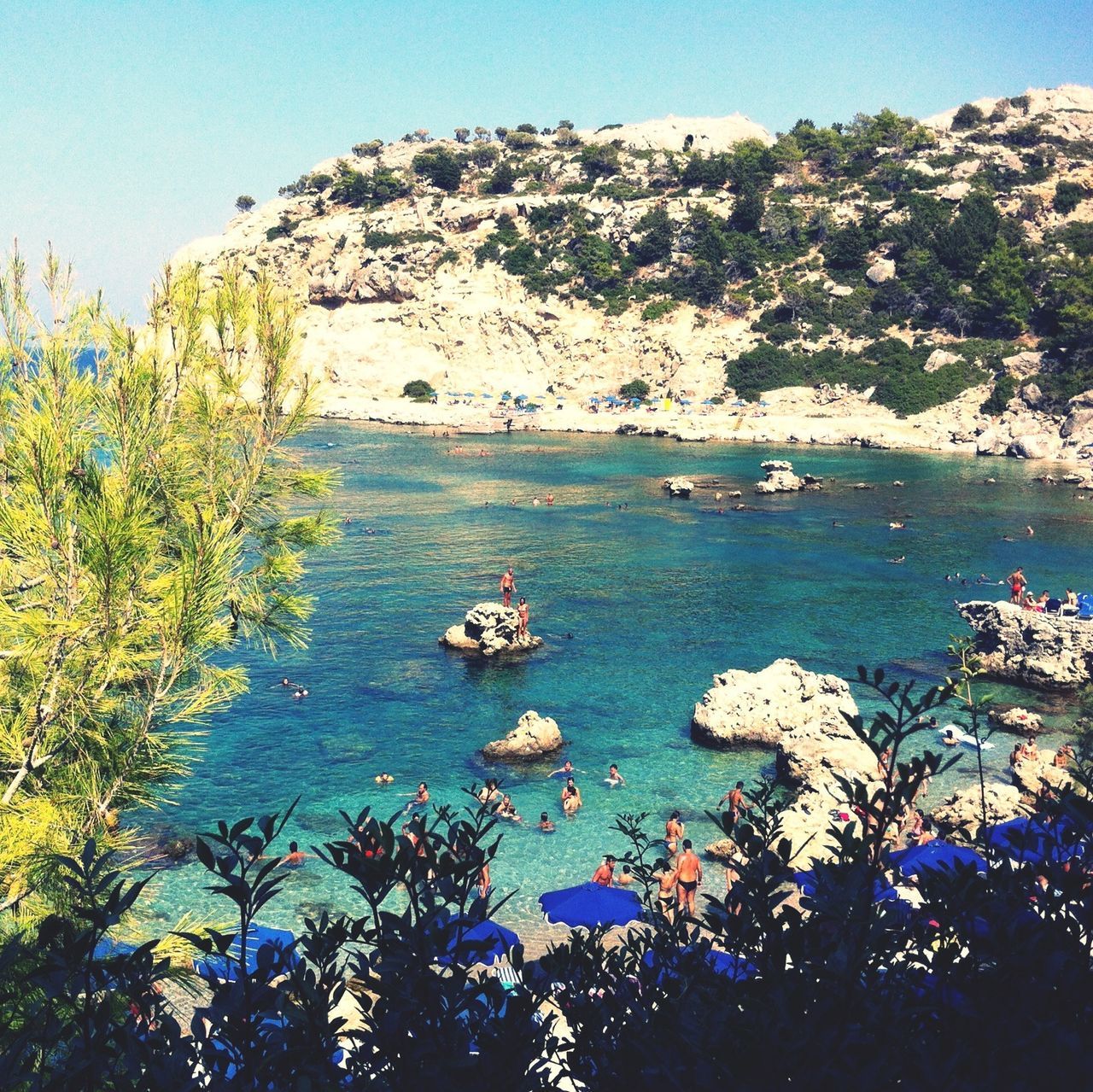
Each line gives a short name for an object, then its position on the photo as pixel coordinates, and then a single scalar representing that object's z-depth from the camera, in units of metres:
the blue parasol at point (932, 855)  15.55
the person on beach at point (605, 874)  17.59
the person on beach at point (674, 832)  19.34
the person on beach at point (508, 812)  21.40
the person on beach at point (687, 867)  16.58
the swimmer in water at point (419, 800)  21.28
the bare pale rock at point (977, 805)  19.79
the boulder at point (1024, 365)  86.56
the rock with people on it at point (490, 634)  33.03
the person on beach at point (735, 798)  20.23
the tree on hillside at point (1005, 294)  92.38
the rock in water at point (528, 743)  24.70
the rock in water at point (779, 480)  65.88
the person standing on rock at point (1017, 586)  38.19
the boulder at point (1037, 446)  79.44
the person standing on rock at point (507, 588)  38.66
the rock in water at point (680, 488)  64.12
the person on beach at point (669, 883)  17.55
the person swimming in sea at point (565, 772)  23.70
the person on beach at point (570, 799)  22.06
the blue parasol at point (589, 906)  15.38
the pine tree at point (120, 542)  8.92
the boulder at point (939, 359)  91.06
